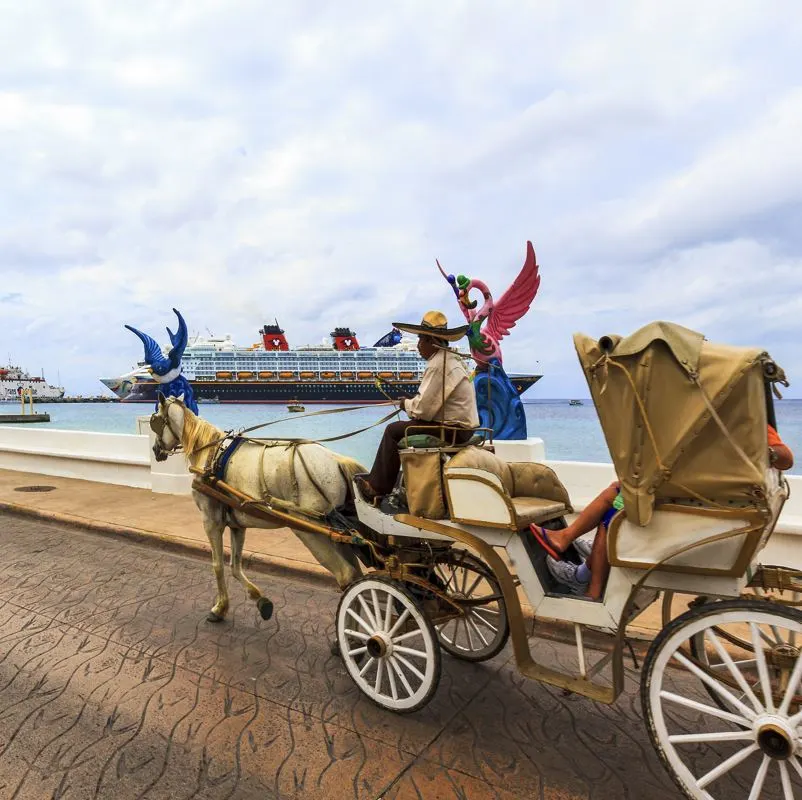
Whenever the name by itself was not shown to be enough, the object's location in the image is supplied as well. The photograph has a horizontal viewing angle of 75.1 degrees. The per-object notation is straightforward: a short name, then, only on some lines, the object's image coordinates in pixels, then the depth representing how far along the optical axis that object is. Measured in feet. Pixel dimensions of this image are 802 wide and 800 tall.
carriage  6.64
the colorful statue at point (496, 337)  20.67
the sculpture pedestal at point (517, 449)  21.08
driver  10.54
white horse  12.21
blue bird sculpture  23.95
